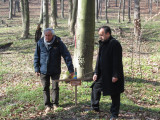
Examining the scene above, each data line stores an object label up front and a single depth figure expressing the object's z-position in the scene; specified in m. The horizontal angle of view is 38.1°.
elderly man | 6.12
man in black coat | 5.12
